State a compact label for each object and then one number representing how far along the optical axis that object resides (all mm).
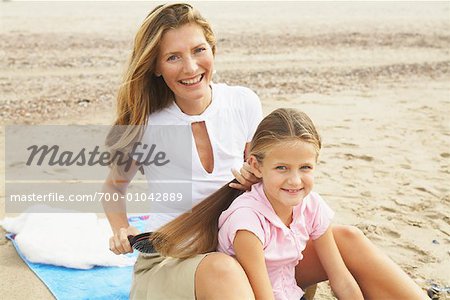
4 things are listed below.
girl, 2096
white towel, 3152
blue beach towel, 2898
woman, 2285
